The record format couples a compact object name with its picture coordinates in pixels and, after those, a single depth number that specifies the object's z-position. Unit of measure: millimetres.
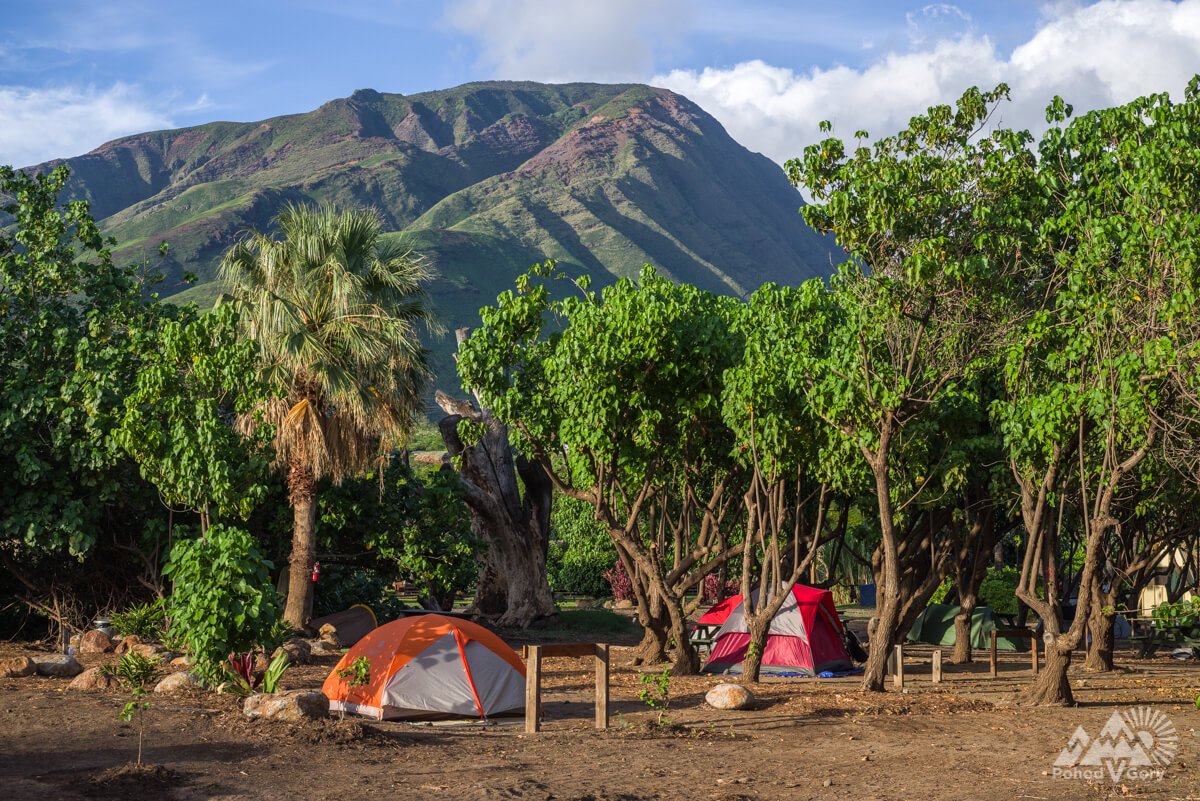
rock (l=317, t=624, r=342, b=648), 19472
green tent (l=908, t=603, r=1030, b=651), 26000
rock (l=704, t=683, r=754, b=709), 13305
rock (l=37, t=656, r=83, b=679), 13945
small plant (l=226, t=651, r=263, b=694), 12148
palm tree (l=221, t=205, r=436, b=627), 16656
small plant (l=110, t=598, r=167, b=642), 17625
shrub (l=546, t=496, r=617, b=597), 41500
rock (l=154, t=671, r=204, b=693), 12601
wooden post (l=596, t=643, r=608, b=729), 11648
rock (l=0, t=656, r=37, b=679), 13750
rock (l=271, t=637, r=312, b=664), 16688
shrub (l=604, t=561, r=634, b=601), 43062
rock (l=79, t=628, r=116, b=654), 17250
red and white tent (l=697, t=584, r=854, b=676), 18750
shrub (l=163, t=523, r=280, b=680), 11625
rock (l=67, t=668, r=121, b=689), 12891
